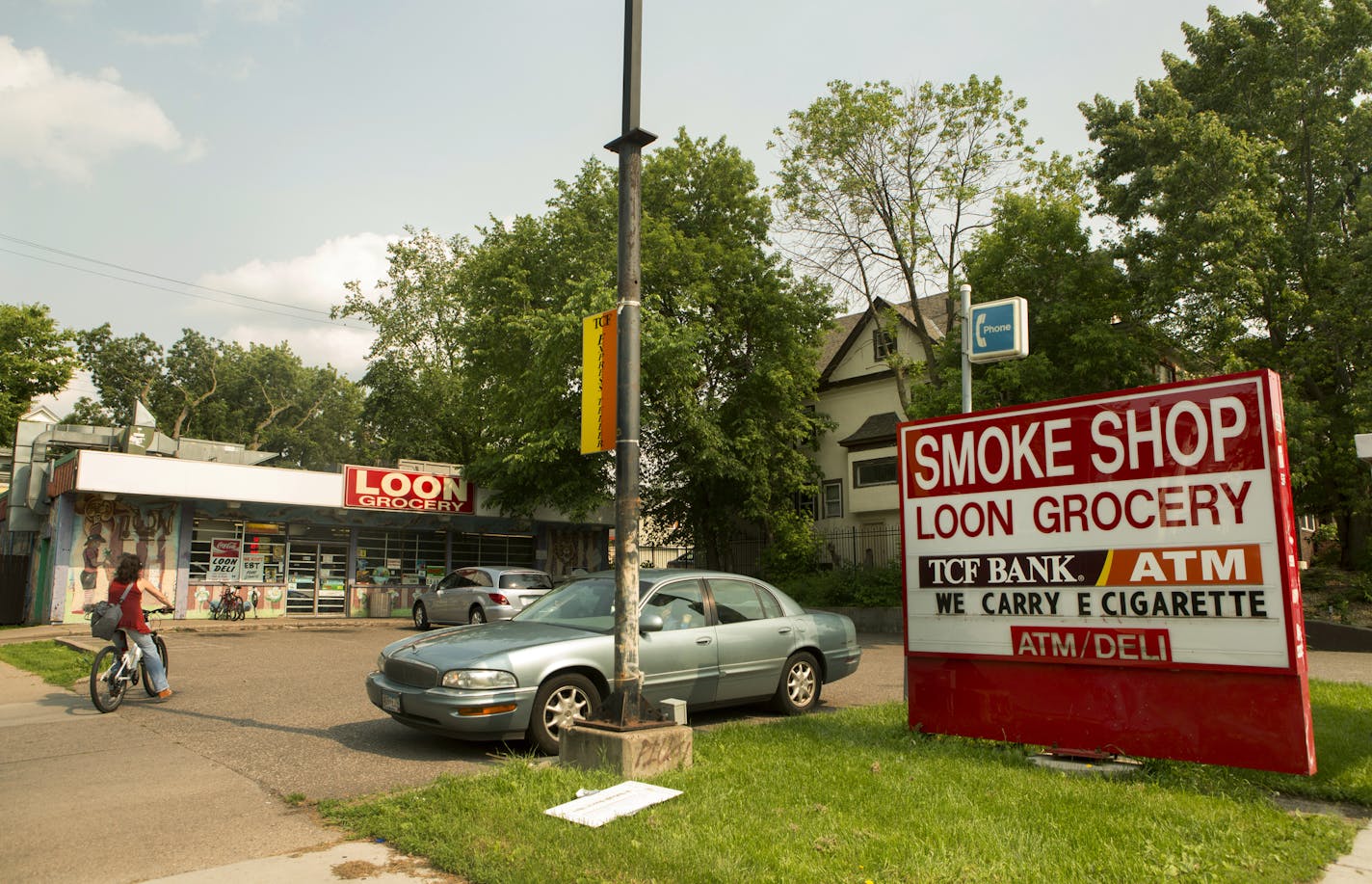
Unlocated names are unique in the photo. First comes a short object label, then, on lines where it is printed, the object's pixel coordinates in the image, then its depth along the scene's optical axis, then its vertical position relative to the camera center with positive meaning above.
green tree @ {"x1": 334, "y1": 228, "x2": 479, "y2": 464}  40.59 +9.47
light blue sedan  7.18 -0.85
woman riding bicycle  9.96 -0.53
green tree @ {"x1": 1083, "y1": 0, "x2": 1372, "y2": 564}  20.28 +8.20
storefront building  23.80 +0.86
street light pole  6.62 +1.10
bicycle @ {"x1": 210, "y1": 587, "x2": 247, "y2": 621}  25.38 -1.26
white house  31.19 +4.37
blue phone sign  9.76 +2.46
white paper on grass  5.14 -1.42
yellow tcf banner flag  7.17 +1.43
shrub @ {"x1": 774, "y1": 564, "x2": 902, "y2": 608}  24.34 -0.78
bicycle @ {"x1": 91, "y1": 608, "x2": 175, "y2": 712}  9.62 -1.21
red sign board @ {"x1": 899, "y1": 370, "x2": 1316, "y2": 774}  6.15 -0.13
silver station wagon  19.98 -0.73
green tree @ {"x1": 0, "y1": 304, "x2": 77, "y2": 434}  41.31 +9.42
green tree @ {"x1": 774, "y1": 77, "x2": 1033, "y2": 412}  25.08 +11.08
